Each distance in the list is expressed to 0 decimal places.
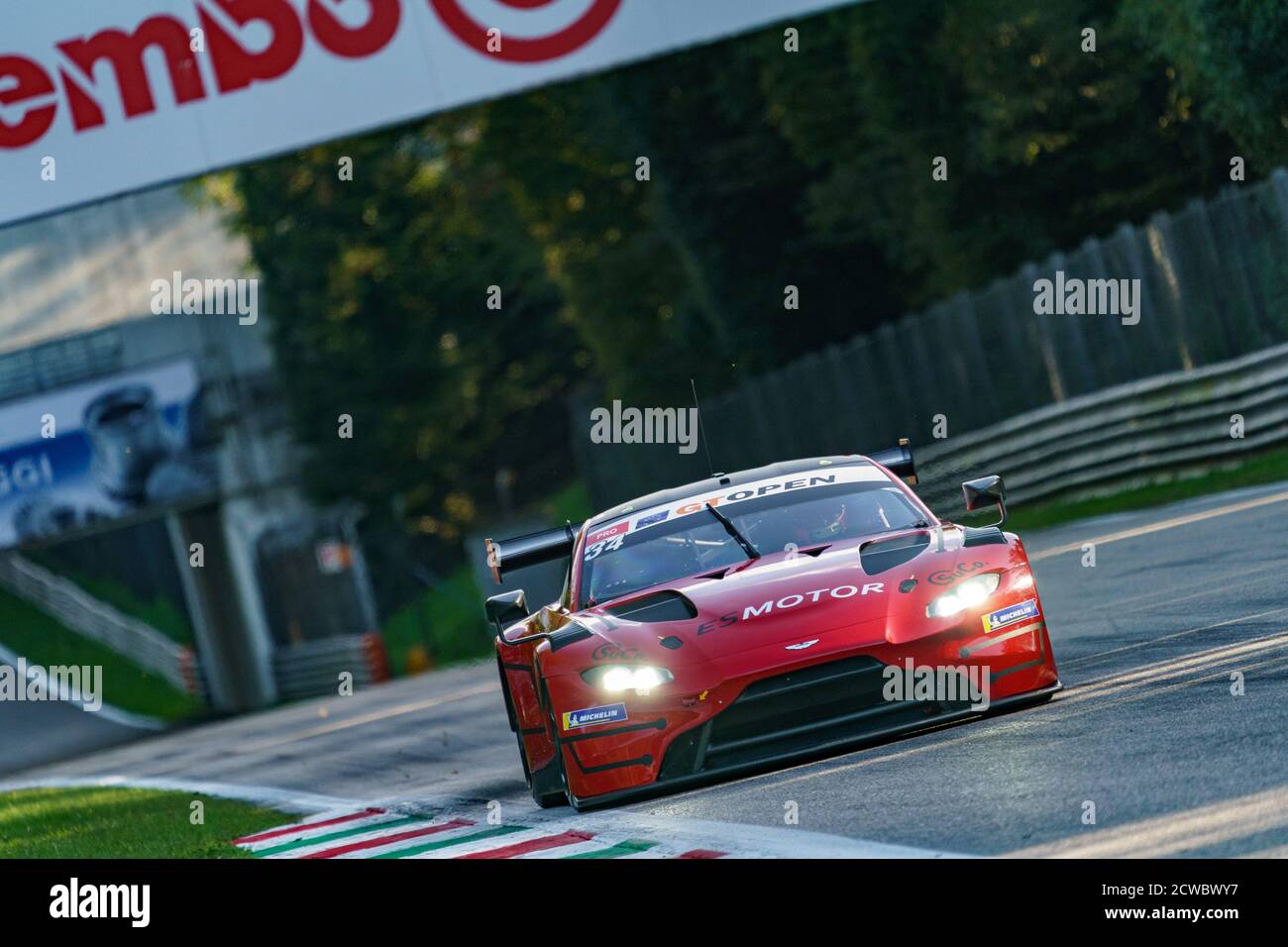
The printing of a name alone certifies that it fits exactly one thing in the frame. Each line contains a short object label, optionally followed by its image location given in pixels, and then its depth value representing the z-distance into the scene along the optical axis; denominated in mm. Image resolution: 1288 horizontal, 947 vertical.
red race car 8711
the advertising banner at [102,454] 36656
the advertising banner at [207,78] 23734
